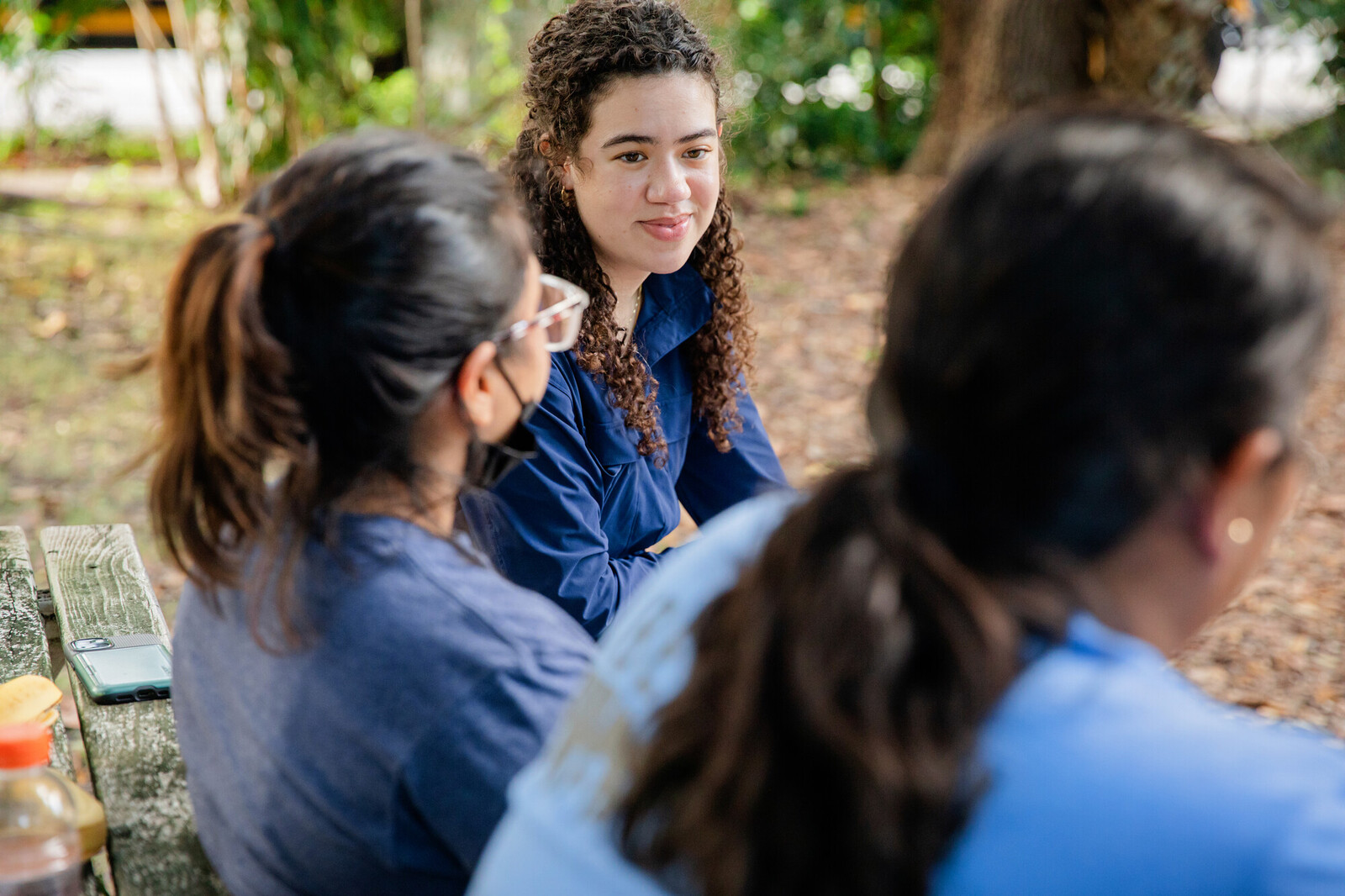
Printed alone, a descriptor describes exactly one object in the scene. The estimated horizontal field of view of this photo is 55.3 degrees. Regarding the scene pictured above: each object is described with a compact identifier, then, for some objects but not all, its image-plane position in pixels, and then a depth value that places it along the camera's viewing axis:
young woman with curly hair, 2.28
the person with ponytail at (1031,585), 0.82
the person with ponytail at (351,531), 1.26
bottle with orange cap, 1.45
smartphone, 1.98
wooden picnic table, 1.63
